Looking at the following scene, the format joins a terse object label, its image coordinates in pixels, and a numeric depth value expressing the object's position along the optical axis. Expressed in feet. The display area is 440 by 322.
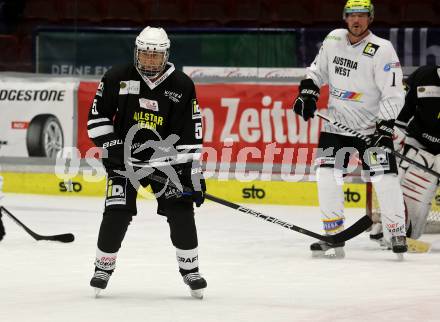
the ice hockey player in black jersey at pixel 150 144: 31.54
